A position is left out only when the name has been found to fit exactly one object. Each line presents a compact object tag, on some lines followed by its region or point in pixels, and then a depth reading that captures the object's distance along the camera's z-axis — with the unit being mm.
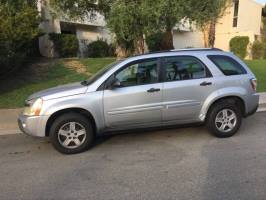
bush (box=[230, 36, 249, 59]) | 20162
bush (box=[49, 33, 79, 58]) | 12402
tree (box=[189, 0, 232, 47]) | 7408
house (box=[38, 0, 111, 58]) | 12774
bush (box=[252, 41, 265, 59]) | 19726
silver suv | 4149
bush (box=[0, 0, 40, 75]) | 7579
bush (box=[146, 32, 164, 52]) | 15025
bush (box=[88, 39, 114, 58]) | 14784
